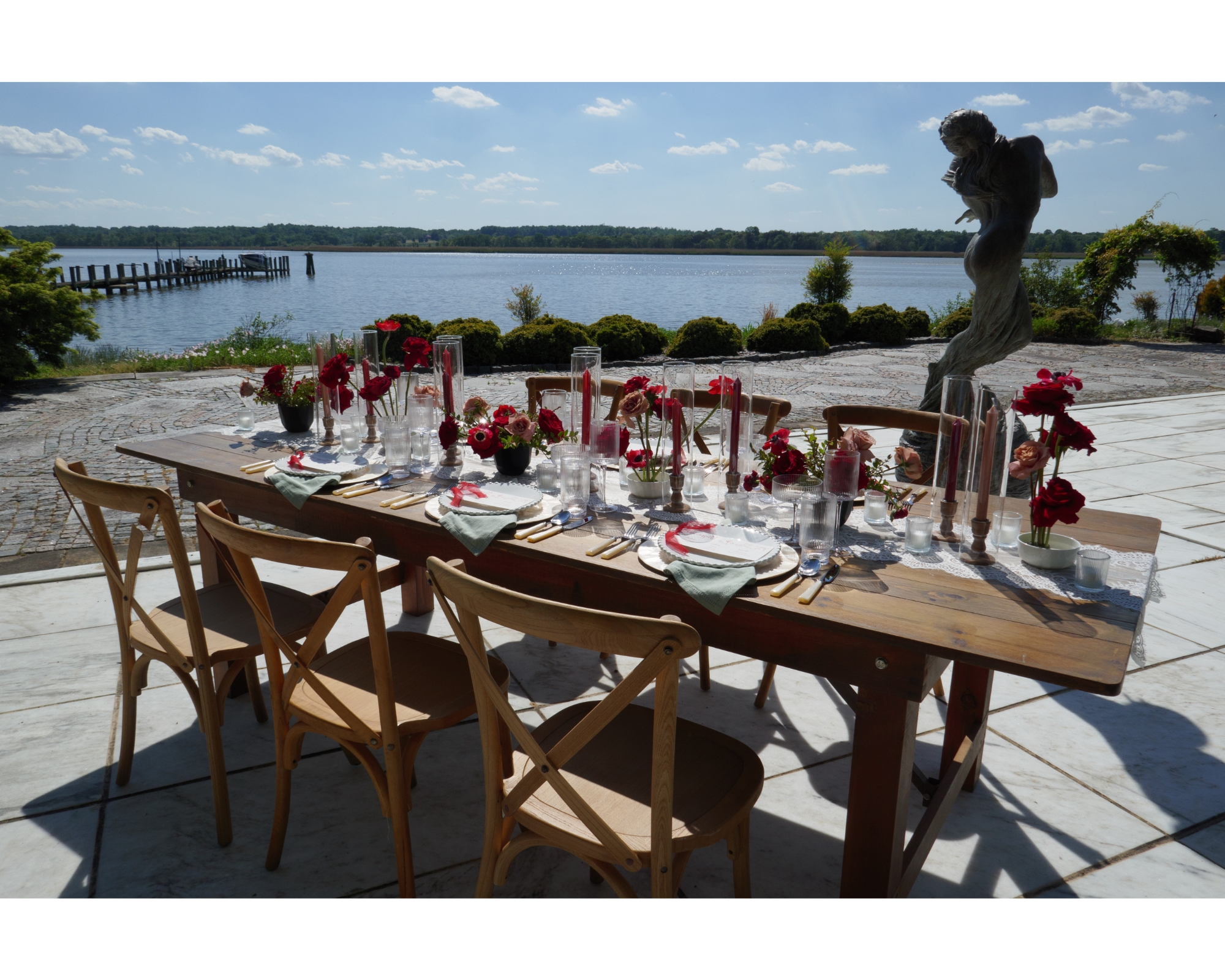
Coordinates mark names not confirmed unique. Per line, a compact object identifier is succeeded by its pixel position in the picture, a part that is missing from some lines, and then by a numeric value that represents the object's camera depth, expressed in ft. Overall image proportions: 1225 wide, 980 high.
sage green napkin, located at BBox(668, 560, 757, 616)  5.36
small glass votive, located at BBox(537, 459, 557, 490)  8.20
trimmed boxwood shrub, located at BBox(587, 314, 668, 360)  42.88
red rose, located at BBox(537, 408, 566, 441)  8.27
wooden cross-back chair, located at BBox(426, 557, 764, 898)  4.24
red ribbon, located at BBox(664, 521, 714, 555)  6.06
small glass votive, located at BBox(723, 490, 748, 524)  6.91
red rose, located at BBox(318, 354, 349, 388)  9.41
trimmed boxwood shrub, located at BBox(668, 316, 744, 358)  43.14
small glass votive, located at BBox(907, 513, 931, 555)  6.28
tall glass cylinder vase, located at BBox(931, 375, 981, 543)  6.41
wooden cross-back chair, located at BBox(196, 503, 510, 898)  5.42
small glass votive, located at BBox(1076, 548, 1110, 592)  5.54
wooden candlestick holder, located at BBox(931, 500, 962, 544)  6.63
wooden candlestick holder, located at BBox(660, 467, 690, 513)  7.23
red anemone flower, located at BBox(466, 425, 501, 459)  7.98
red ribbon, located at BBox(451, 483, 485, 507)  7.31
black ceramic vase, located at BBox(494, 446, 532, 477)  8.37
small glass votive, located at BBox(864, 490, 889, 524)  6.98
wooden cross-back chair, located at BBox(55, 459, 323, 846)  6.61
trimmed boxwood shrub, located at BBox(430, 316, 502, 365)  37.50
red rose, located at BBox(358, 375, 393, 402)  9.25
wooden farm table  4.68
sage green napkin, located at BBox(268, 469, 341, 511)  7.85
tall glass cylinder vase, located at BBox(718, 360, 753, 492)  7.39
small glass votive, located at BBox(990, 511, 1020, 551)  6.36
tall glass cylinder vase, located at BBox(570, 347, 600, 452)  8.14
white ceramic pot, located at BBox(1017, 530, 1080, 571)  5.89
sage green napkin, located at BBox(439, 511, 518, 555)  6.51
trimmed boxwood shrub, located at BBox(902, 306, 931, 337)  53.57
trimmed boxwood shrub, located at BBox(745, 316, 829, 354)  46.96
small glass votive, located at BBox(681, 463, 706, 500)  7.96
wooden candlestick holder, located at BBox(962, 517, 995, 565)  6.06
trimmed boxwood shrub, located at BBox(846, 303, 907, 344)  50.96
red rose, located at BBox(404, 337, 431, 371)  9.37
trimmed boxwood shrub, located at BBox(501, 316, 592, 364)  39.22
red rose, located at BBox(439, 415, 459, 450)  8.50
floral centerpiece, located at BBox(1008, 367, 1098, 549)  5.73
